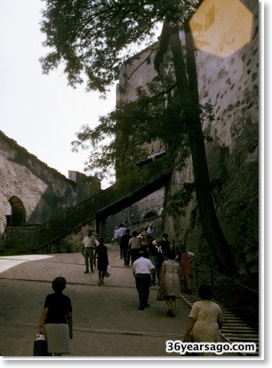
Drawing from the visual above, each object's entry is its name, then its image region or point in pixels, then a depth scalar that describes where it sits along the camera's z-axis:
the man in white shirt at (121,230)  15.89
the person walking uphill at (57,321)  4.11
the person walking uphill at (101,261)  9.75
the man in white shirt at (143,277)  7.83
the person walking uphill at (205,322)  4.28
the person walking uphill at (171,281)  7.37
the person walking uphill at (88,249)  11.29
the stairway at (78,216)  16.38
